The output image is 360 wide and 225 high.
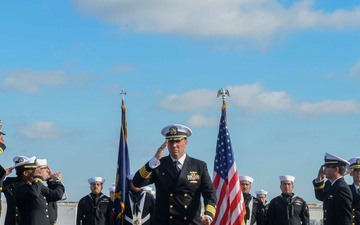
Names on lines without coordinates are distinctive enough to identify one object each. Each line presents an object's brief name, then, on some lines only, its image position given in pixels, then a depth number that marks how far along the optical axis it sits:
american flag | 15.06
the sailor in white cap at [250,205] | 19.17
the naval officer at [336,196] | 12.66
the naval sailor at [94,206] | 19.33
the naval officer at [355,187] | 13.65
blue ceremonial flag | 16.58
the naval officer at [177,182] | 11.22
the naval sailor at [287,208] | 18.95
